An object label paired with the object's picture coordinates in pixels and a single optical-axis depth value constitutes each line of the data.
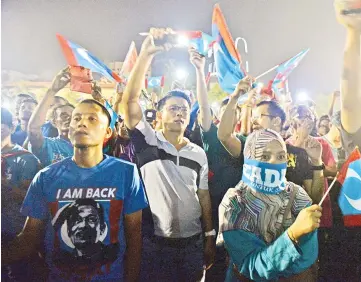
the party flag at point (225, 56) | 2.30
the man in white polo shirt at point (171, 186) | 2.24
